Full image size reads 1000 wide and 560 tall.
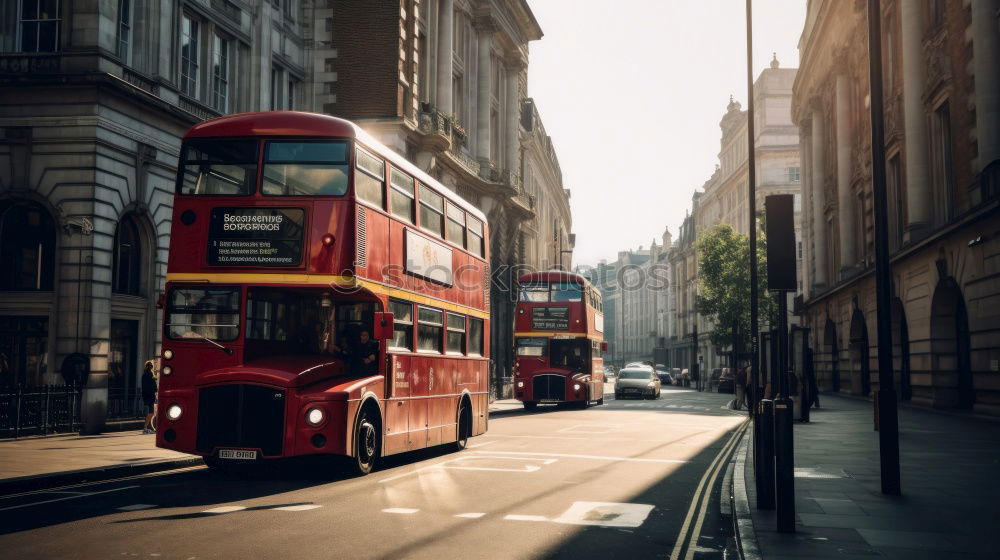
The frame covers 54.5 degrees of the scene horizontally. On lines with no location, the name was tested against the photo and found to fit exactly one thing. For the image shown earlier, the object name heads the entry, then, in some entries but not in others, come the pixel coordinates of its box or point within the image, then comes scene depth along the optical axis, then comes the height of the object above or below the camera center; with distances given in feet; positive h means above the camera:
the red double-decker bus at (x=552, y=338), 111.24 +3.16
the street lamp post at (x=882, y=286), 34.99 +3.03
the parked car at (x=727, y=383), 187.17 -3.04
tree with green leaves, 215.31 +19.91
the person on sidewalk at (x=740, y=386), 122.01 -2.37
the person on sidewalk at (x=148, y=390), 65.72 -1.87
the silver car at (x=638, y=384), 150.00 -2.75
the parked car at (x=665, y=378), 267.18 -3.11
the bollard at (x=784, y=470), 27.12 -2.90
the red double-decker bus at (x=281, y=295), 38.75 +2.90
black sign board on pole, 34.94 +4.47
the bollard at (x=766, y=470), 31.96 -3.42
